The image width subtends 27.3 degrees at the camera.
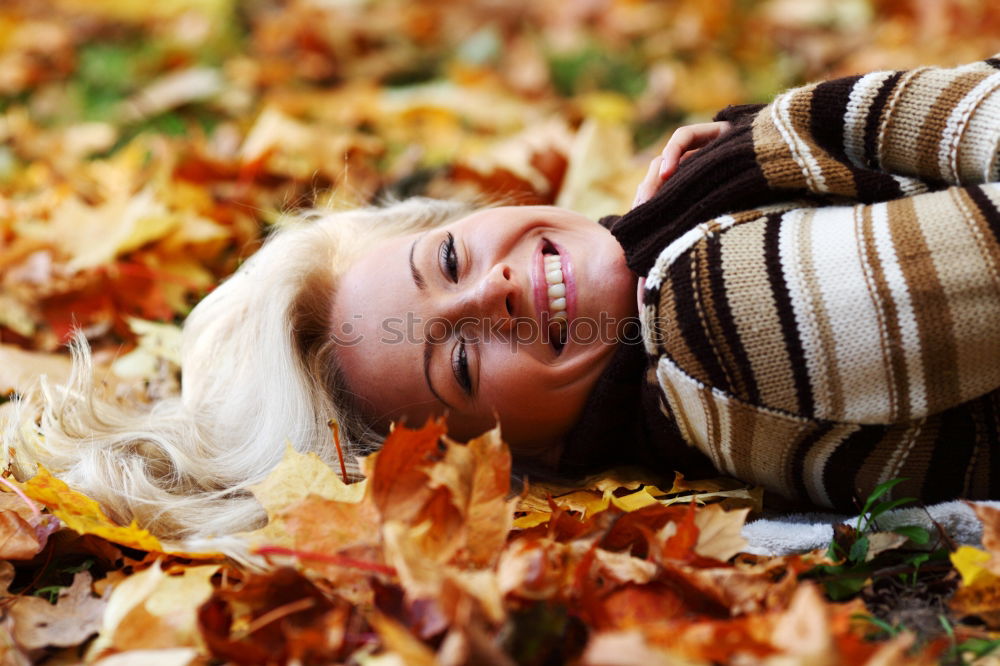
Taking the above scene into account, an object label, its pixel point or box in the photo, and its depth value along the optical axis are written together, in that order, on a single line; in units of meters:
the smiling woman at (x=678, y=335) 0.98
